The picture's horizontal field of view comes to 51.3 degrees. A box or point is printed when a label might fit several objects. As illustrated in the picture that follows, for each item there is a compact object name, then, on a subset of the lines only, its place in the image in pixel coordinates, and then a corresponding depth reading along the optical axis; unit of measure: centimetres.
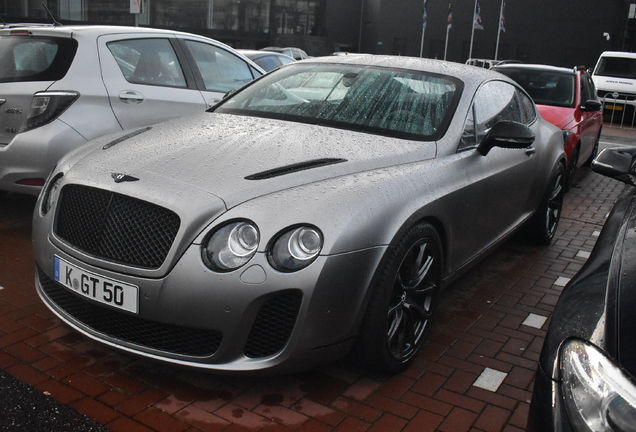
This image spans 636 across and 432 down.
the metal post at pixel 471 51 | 4480
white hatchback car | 470
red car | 806
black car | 157
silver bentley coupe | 258
